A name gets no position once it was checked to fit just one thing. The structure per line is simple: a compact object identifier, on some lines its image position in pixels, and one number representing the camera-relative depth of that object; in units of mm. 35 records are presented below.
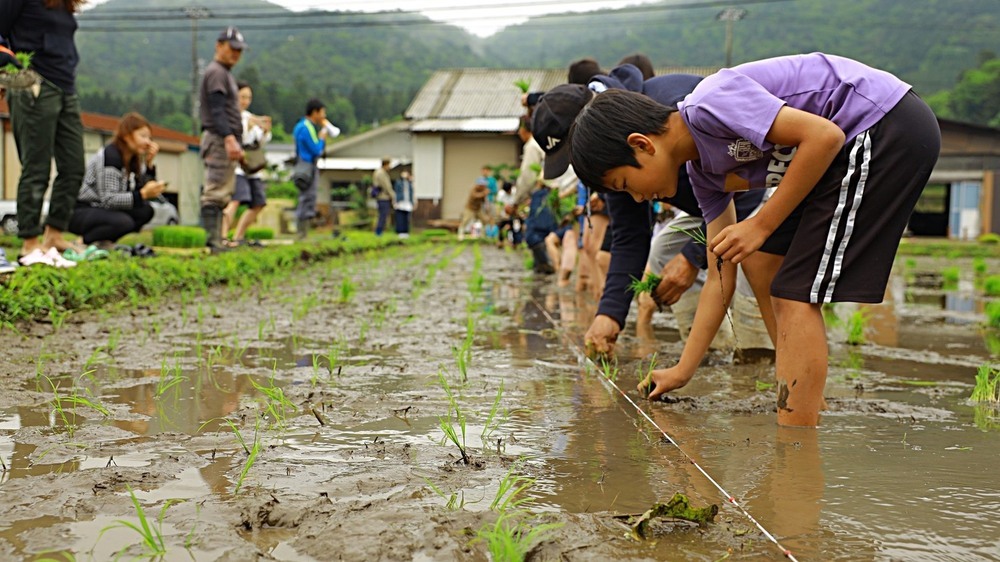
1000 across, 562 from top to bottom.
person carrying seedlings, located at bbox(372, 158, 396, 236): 19781
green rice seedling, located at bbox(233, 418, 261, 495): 1901
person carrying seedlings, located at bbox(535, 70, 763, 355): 3602
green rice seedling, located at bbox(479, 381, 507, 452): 2355
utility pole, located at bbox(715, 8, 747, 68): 34438
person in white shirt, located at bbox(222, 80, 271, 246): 9797
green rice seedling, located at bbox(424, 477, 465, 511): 1767
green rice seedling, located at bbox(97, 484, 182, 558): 1496
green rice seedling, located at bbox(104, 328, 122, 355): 3621
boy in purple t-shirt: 2484
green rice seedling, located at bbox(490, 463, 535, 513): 1745
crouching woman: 7473
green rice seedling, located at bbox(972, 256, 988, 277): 11852
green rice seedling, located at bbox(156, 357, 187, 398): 2869
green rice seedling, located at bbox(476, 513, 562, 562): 1473
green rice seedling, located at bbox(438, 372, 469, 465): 2109
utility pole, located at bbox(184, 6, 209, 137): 35969
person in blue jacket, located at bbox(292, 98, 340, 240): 11242
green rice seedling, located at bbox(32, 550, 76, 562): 1453
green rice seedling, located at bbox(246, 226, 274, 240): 12531
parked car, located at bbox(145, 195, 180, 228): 24156
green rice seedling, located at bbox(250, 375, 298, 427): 2508
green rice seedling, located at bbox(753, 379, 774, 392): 3219
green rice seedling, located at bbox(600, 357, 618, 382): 3273
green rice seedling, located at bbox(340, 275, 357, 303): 6023
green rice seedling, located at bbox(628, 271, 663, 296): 3581
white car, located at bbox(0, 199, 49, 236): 18797
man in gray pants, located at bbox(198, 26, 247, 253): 8641
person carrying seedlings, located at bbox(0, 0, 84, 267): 5660
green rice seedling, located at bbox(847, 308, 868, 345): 4586
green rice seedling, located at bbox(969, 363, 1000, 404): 3027
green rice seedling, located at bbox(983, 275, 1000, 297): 8172
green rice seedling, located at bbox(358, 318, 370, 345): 4204
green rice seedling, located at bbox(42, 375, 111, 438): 2412
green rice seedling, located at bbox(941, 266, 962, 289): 10164
